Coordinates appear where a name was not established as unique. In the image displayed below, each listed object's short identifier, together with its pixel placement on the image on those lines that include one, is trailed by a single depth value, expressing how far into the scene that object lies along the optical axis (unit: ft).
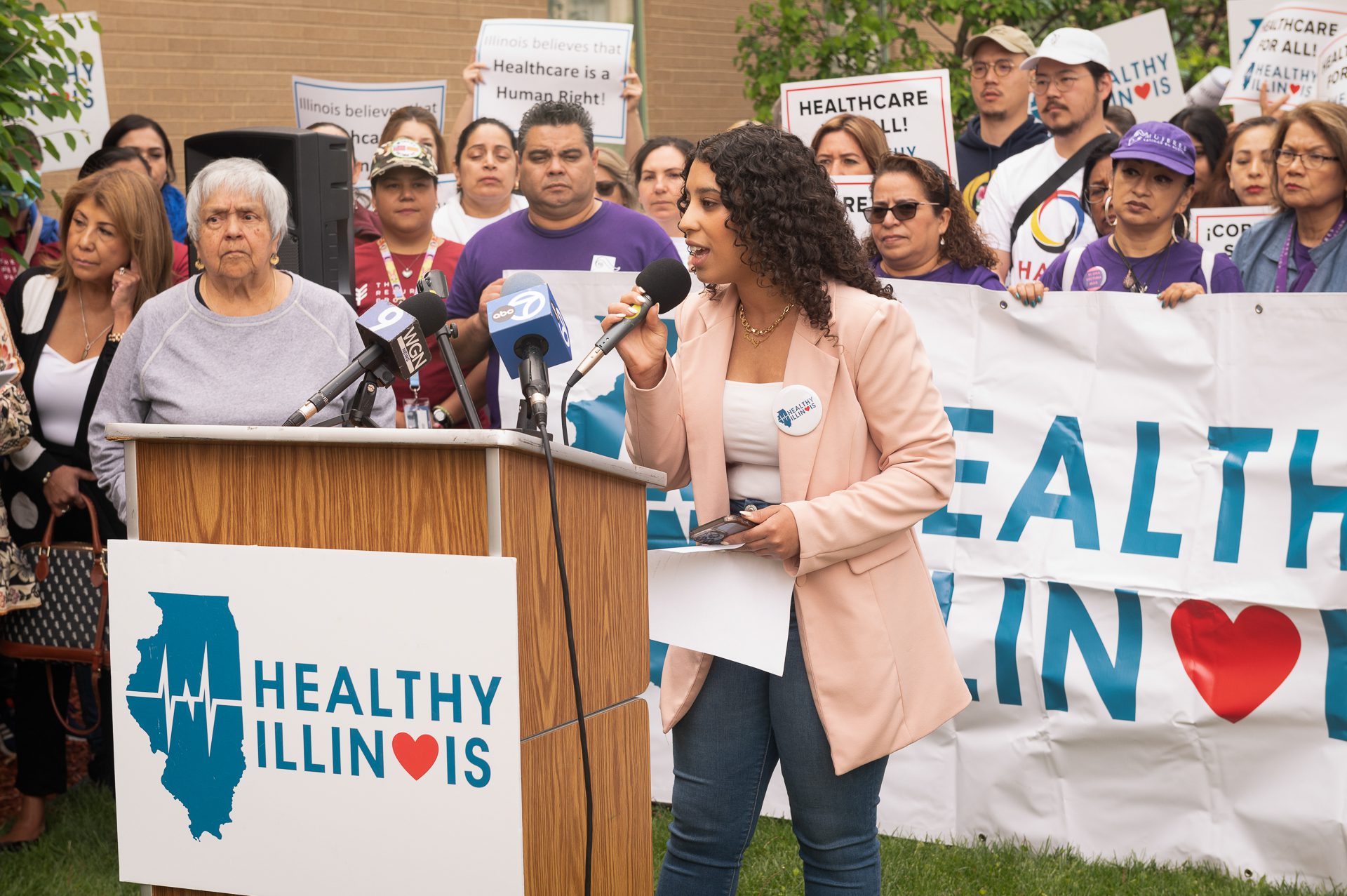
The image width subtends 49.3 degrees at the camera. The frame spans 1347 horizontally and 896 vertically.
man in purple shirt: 18.72
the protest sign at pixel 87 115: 26.23
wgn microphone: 9.00
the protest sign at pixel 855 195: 20.61
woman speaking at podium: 10.20
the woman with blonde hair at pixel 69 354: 17.12
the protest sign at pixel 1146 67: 30.19
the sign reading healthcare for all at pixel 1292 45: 27.45
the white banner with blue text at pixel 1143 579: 14.98
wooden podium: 8.48
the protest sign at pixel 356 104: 30.42
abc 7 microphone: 8.59
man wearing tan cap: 25.59
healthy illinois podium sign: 8.43
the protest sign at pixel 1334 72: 22.72
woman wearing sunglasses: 17.52
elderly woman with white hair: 14.28
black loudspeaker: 16.89
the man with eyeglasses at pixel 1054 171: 21.08
